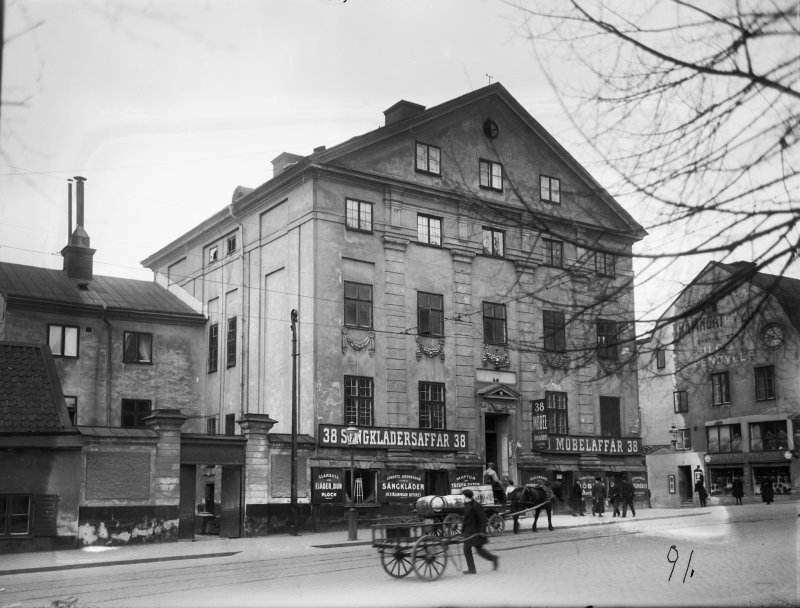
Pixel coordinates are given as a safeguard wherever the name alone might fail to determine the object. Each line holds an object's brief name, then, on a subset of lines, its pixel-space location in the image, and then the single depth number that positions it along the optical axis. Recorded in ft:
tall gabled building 109.50
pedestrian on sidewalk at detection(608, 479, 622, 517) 111.56
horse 91.24
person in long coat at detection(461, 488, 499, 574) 54.80
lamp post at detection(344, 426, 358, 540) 88.94
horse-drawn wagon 77.51
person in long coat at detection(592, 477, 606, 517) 112.27
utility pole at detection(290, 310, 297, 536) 98.53
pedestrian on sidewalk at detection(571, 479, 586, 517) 124.16
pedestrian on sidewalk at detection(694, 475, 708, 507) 149.18
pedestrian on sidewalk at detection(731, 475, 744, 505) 152.66
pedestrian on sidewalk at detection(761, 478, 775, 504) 149.28
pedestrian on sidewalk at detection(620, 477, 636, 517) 112.88
